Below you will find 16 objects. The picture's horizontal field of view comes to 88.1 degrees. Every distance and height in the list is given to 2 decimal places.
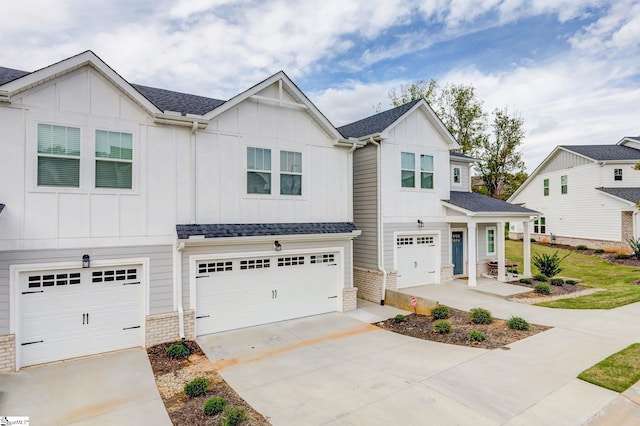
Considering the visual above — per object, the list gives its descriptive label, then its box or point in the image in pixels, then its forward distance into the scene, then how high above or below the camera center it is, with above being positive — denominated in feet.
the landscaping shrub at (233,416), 16.01 -9.92
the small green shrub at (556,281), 48.34 -9.89
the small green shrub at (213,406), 17.26 -10.04
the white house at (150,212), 23.79 +0.38
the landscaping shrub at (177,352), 25.52 -10.53
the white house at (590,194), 75.57 +5.06
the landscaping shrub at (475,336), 27.32 -10.13
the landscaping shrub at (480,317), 31.60 -9.82
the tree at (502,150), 105.81 +20.90
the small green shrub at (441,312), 33.81 -10.02
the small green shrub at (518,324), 29.63 -9.91
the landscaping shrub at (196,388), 19.43 -10.18
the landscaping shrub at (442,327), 29.61 -10.12
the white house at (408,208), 43.57 +0.98
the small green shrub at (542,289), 43.32 -9.78
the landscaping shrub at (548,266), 52.11 -8.22
